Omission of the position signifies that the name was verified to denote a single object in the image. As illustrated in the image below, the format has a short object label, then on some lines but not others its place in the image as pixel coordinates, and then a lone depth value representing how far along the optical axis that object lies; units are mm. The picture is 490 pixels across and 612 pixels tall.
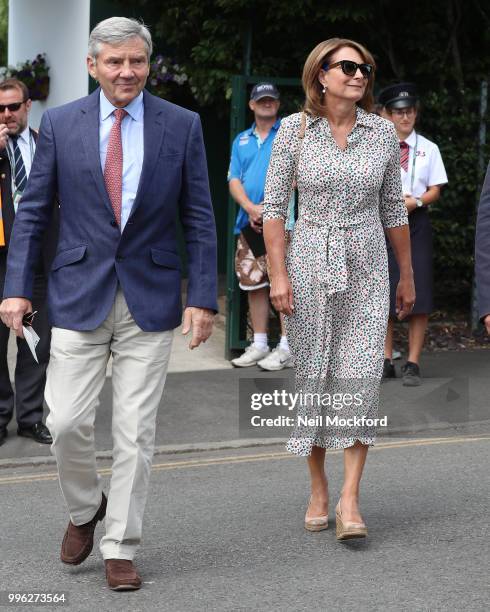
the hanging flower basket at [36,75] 14312
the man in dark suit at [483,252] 5086
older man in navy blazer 5098
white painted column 13383
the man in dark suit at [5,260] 7547
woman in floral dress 5801
